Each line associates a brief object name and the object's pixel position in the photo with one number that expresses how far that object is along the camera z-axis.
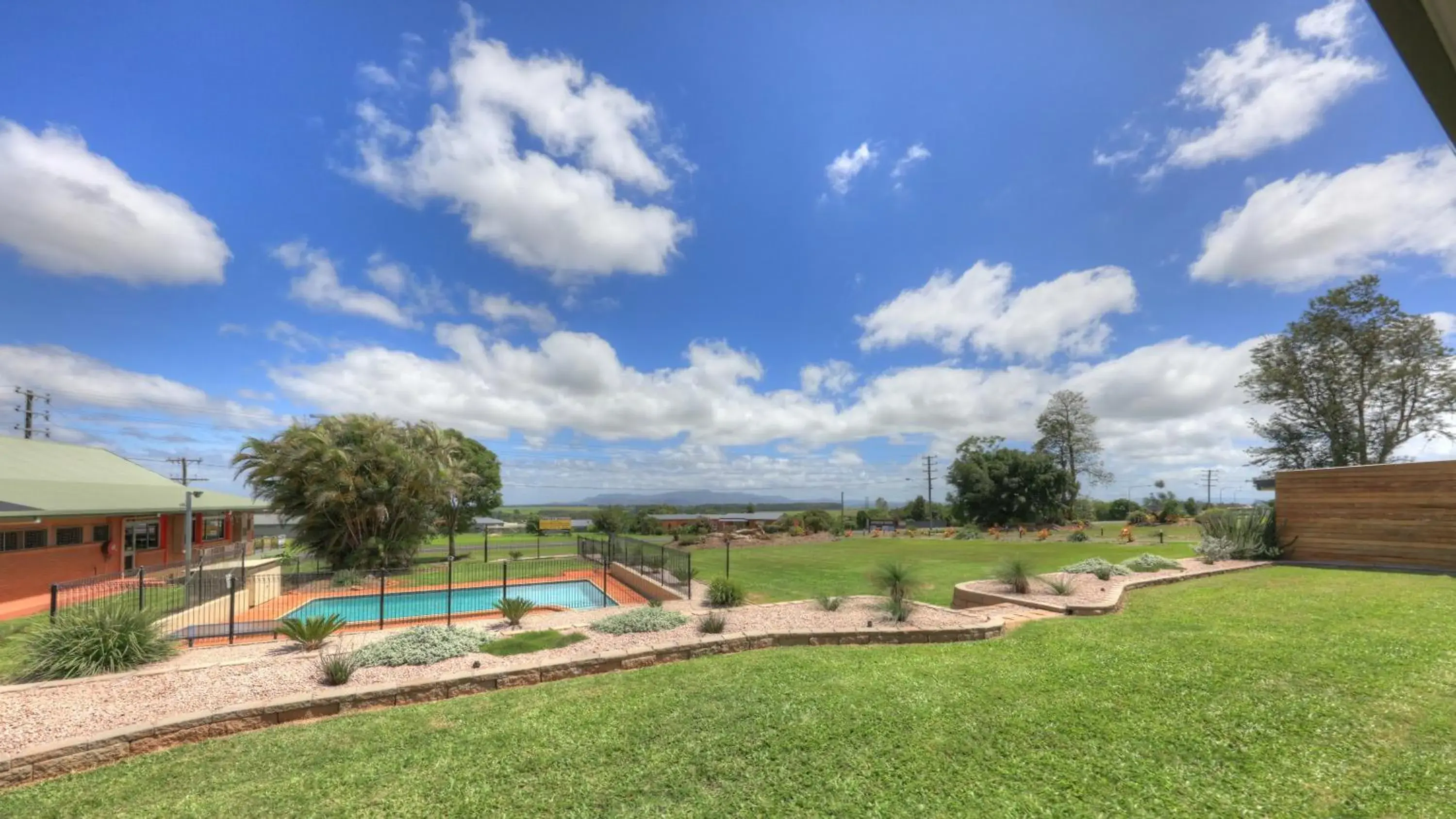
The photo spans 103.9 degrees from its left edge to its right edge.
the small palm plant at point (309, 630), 8.46
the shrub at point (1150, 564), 13.89
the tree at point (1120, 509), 56.41
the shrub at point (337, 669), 6.62
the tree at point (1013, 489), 44.00
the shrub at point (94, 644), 7.23
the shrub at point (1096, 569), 13.05
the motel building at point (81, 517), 15.06
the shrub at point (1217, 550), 15.44
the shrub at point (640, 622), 9.17
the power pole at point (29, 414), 33.22
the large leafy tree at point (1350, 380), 26.61
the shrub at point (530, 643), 8.20
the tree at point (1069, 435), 50.38
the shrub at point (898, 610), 9.14
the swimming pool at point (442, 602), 15.39
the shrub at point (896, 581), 9.87
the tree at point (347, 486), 19.86
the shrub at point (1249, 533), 15.33
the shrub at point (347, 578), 17.42
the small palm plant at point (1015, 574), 11.41
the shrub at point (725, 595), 11.24
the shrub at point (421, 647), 7.52
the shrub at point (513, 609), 9.94
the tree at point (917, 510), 60.03
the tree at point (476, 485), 37.03
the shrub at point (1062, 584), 10.82
